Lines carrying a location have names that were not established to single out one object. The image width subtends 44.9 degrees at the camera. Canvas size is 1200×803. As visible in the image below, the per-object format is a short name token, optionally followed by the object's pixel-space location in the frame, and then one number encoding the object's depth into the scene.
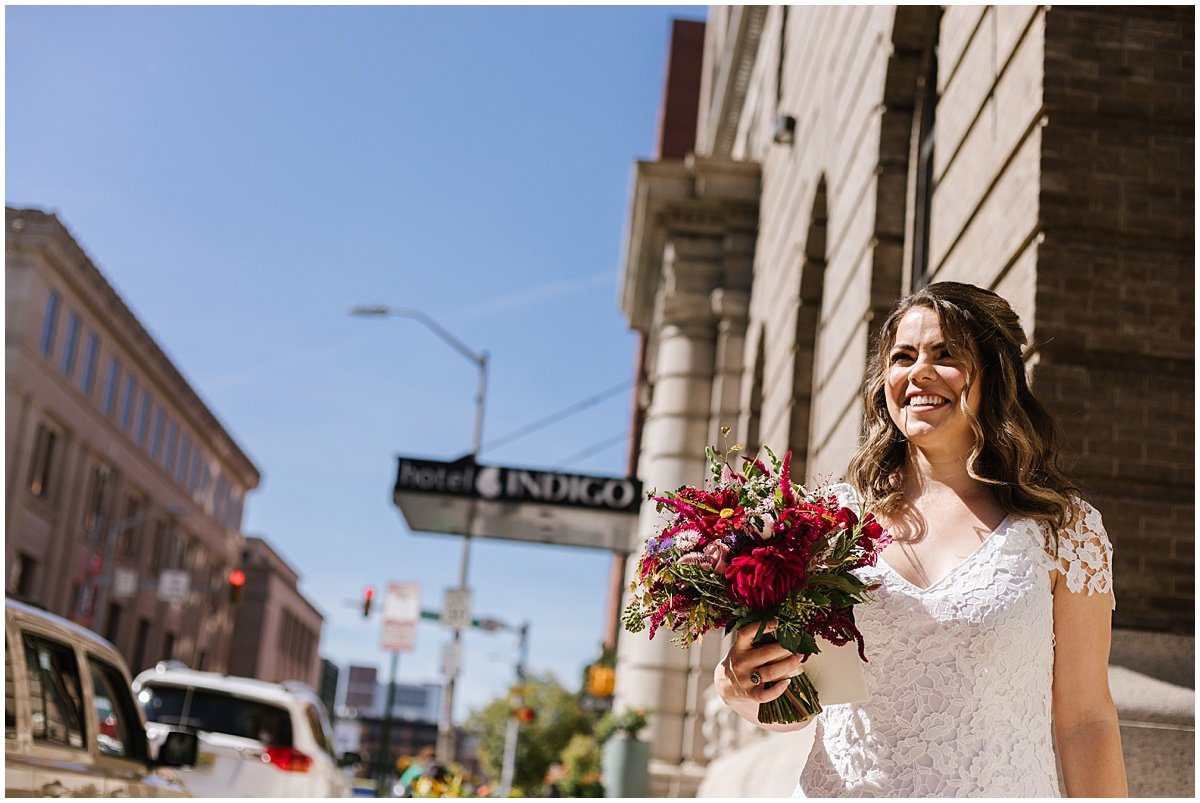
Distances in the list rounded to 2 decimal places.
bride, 3.45
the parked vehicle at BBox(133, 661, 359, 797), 13.48
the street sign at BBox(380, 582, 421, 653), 29.38
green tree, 64.94
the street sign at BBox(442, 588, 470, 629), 28.50
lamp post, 29.28
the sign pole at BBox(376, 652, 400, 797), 37.50
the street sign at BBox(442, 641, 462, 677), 28.70
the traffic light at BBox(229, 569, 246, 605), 34.69
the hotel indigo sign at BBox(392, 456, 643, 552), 21.39
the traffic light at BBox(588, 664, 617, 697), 31.50
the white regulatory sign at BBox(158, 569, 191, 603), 59.84
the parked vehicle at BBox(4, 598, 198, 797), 5.93
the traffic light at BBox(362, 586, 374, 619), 35.59
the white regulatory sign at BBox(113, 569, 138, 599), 56.28
